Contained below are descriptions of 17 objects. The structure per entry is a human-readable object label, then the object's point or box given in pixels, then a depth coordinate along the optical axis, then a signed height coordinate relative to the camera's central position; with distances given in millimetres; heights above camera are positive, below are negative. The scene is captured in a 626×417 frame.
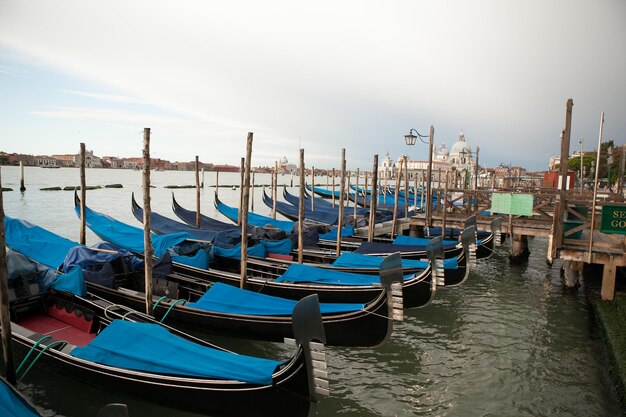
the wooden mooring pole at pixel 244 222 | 5676 -668
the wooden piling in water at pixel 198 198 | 10930 -672
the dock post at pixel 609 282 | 6258 -1459
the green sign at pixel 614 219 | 5840 -406
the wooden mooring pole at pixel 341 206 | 8289 -556
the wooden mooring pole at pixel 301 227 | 7277 -906
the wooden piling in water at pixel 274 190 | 13297 -437
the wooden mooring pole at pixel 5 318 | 3520 -1373
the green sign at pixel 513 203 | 9477 -392
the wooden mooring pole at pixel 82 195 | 7895 -499
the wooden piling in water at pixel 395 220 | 10569 -1031
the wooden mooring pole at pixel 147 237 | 4824 -796
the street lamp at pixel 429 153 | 9539 +841
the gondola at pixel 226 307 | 4547 -1640
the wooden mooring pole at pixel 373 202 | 9297 -487
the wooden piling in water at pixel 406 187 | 13797 -167
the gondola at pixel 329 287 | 5699 -1617
